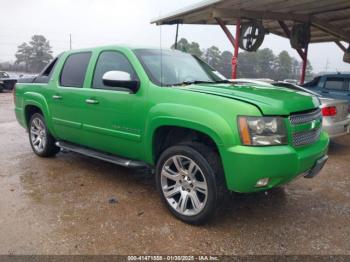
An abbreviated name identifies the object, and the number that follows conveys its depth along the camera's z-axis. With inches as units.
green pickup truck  112.2
